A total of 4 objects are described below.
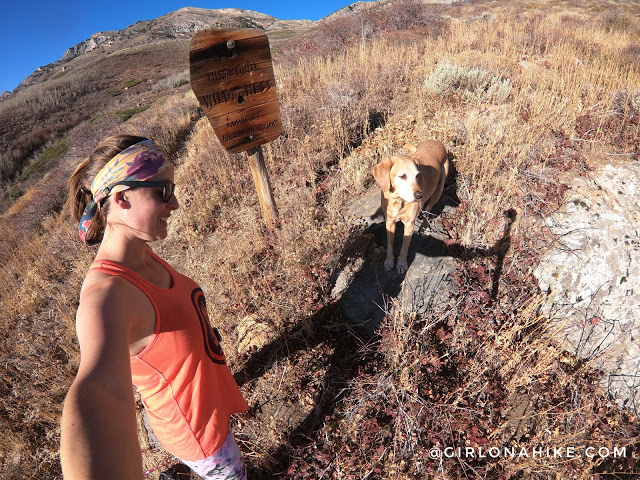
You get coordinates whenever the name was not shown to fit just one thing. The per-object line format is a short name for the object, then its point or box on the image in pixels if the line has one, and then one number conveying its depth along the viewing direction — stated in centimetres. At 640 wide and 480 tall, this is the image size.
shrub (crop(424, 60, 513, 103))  575
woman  69
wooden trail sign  242
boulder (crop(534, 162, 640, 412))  278
